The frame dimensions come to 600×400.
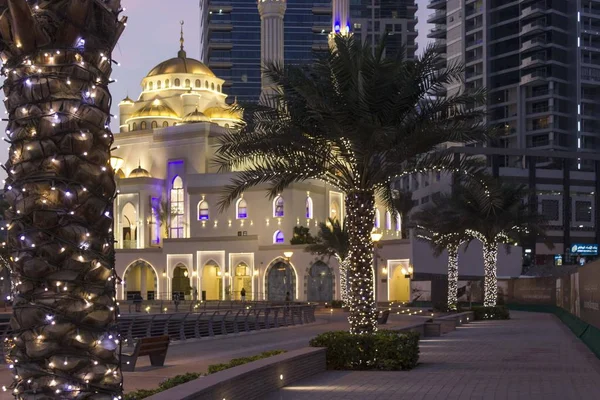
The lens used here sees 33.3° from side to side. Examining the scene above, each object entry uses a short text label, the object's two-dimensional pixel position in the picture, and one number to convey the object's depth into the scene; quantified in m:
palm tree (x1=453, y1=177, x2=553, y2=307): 42.97
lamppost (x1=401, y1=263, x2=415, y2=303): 68.12
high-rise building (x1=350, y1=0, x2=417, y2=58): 154.12
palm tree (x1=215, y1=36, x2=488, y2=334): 19.56
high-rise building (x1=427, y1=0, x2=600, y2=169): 112.50
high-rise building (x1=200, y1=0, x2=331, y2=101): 142.62
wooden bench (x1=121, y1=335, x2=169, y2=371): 18.23
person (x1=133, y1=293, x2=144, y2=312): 52.34
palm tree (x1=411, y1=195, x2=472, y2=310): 43.94
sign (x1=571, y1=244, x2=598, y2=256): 100.86
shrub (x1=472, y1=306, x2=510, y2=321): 45.28
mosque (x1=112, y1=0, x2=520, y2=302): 71.94
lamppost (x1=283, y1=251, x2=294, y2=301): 72.62
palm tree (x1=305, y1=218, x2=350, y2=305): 58.38
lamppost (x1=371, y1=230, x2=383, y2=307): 66.11
